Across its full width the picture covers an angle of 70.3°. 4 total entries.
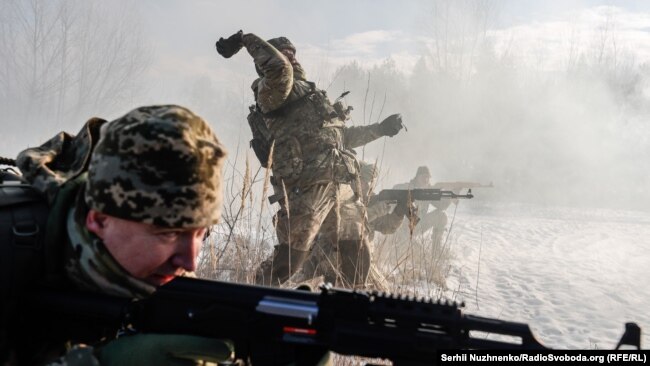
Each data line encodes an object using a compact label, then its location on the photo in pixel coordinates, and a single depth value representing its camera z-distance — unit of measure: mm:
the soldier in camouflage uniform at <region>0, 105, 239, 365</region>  1295
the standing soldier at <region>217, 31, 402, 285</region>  4238
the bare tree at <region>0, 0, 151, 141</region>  32500
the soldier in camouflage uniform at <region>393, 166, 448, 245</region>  9010
